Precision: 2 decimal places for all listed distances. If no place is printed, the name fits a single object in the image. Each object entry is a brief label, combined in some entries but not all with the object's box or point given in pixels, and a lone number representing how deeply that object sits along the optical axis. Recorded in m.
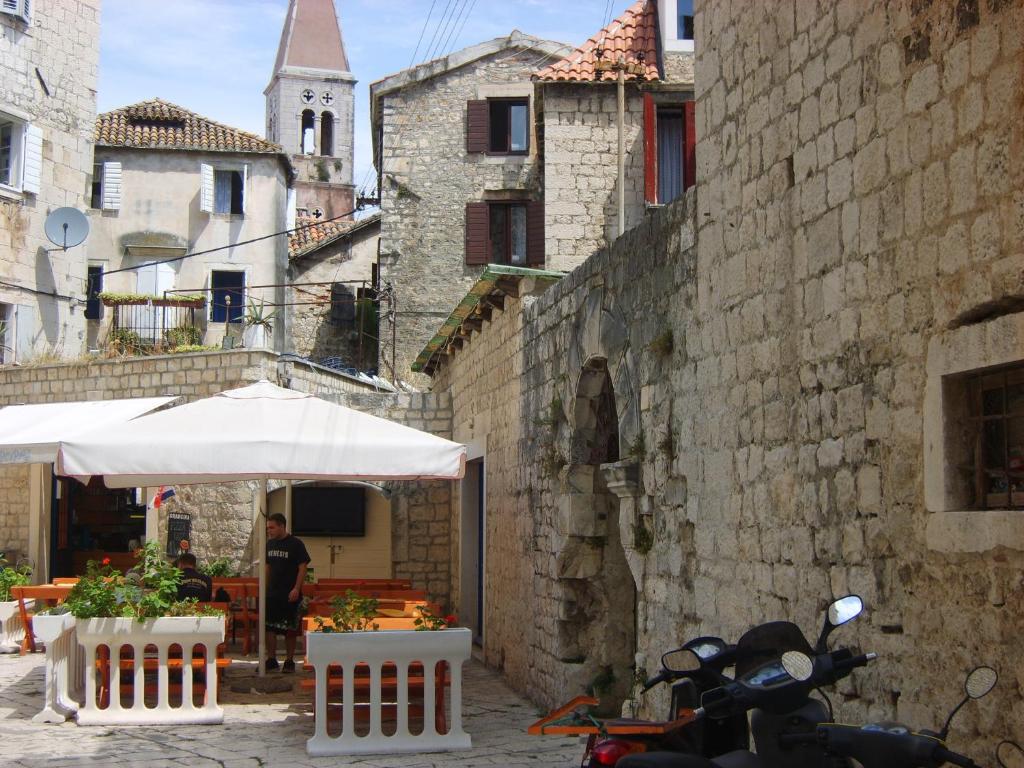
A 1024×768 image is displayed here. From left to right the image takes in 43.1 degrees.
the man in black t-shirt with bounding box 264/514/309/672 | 10.39
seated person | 9.84
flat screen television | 16.61
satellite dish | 22.20
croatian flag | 16.47
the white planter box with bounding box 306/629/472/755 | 7.57
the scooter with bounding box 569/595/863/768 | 3.76
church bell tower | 57.75
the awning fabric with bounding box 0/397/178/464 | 12.10
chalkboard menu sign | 16.41
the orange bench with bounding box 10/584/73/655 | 11.31
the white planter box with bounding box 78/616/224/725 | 8.19
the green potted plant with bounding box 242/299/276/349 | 23.73
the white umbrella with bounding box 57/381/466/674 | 8.48
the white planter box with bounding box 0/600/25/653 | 12.56
